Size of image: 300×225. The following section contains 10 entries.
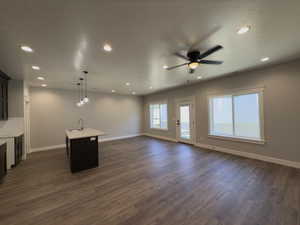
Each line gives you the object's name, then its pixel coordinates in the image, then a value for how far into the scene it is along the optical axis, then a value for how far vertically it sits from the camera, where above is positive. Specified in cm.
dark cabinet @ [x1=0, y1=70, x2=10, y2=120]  348 +63
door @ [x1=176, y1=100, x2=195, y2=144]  555 -39
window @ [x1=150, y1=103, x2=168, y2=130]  707 -12
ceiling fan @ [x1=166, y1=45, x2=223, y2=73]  241 +111
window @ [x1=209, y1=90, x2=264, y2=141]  381 -9
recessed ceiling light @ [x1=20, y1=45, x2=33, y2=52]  222 +127
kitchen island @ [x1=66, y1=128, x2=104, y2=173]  318 -96
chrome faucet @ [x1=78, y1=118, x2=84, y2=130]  608 -43
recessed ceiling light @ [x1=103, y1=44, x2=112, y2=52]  227 +129
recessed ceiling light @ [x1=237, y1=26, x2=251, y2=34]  187 +131
